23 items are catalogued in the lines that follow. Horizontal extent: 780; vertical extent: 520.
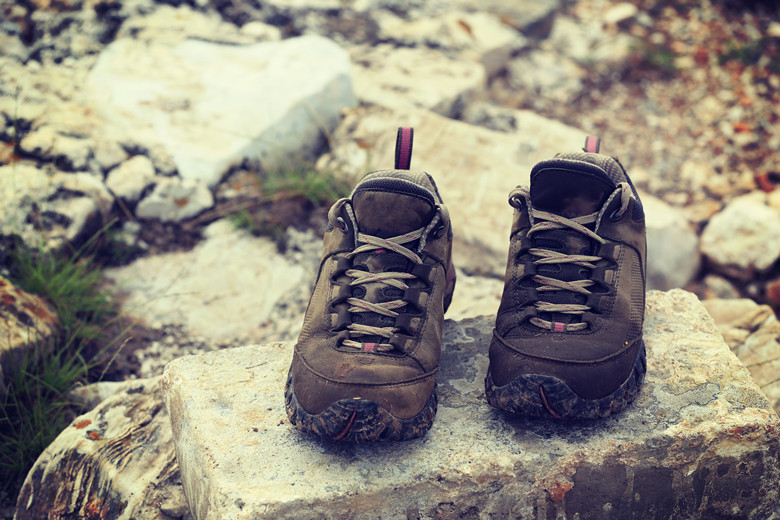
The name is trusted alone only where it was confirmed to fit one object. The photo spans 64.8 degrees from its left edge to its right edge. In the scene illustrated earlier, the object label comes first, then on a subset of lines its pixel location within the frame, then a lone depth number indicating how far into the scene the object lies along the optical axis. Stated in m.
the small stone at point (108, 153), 3.50
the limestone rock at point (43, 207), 3.05
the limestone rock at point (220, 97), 3.69
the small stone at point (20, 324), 2.49
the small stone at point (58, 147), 3.37
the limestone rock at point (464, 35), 5.11
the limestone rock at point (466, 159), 3.48
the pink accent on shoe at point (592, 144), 2.16
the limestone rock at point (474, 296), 3.15
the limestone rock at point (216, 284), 3.18
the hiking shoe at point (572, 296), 1.72
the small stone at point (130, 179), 3.47
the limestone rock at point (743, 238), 3.77
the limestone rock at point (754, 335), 2.69
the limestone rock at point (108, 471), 2.08
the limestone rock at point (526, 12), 5.53
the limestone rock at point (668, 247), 3.63
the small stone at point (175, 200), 3.49
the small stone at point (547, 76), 5.28
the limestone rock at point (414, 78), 4.43
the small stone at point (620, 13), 5.67
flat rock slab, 1.68
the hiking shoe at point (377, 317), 1.64
